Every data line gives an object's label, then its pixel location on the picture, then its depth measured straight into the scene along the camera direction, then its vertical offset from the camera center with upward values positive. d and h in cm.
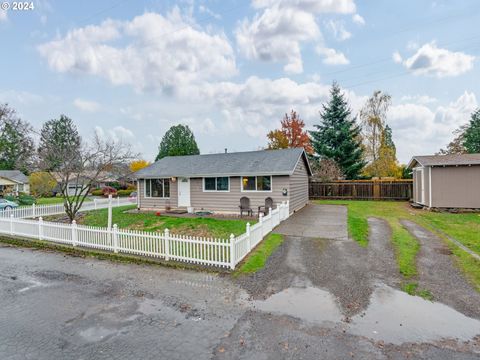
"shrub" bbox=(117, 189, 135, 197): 3894 -149
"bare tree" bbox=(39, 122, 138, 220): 1369 +127
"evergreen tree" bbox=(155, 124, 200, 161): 5191 +750
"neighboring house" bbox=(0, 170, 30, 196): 4250 +59
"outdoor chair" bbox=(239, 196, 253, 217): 1553 -142
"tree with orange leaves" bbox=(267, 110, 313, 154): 3297 +552
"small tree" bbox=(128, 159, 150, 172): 4664 +321
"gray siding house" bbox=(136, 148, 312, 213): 1521 -3
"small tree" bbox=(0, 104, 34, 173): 1625 +668
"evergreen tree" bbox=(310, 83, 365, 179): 2711 +425
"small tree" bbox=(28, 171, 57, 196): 3075 +13
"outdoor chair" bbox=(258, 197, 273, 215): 1506 -150
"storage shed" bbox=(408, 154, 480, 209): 1555 -31
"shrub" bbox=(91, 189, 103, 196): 3915 -135
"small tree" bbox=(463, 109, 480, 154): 3135 +477
